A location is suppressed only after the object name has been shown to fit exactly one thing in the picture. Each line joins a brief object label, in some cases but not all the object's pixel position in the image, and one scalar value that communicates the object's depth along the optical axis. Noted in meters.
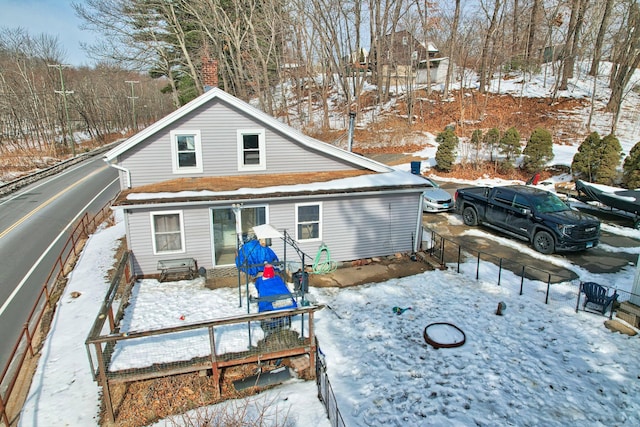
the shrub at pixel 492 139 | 26.92
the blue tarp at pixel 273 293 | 9.23
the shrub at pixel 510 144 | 25.68
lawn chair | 9.77
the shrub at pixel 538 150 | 24.30
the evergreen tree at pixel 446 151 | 26.48
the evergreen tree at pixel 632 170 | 19.53
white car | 19.58
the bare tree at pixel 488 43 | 38.09
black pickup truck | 13.69
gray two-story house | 12.47
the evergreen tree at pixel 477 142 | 26.91
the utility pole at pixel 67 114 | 39.16
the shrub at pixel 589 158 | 21.78
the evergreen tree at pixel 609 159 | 21.14
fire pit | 8.78
